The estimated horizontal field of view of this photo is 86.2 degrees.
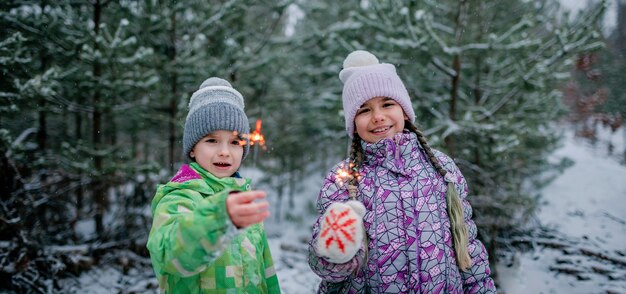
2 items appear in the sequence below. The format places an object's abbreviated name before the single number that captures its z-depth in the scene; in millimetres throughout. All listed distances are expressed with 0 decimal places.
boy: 1257
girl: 1703
